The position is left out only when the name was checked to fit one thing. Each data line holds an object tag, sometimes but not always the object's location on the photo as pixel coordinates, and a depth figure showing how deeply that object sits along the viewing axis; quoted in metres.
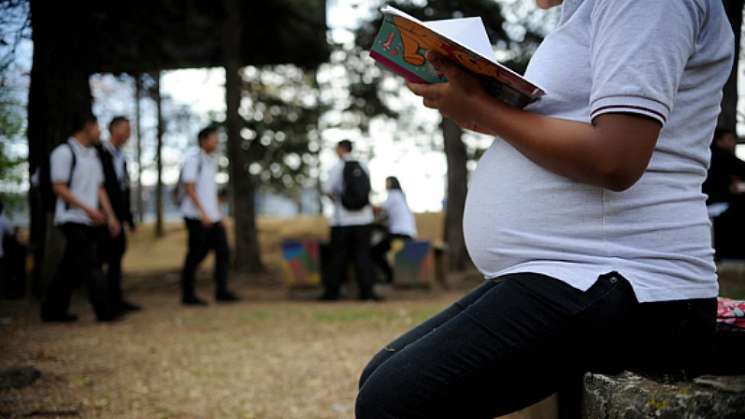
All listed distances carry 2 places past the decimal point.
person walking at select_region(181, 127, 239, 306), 8.41
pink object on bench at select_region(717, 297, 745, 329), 1.80
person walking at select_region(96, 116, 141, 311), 7.38
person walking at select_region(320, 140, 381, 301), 9.06
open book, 1.40
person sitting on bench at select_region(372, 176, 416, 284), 11.13
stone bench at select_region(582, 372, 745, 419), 1.37
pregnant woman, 1.34
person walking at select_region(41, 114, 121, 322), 6.80
